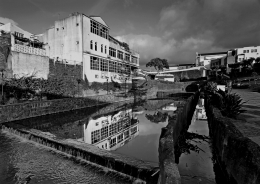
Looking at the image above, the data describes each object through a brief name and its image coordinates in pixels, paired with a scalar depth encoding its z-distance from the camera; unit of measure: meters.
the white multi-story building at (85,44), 26.77
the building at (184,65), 101.64
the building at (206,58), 83.26
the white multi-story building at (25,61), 18.94
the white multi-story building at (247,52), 60.13
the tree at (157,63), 69.53
